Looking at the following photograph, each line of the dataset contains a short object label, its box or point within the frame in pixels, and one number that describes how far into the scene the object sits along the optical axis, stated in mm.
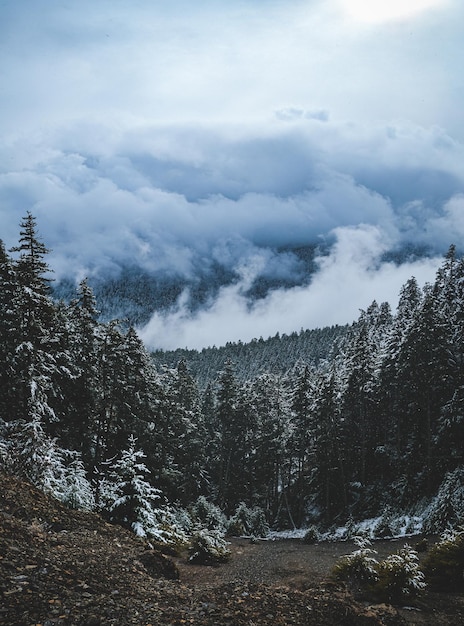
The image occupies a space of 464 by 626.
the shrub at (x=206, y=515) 37194
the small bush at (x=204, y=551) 19906
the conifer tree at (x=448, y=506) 29156
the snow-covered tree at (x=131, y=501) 18562
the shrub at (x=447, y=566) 12421
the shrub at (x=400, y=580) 11430
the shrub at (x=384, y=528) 32344
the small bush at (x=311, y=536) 36375
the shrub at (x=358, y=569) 12898
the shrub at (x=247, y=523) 42125
